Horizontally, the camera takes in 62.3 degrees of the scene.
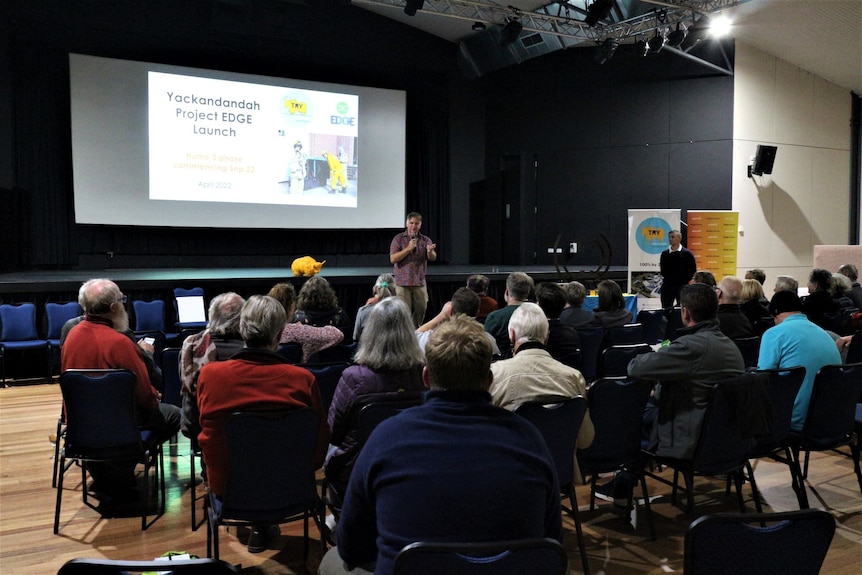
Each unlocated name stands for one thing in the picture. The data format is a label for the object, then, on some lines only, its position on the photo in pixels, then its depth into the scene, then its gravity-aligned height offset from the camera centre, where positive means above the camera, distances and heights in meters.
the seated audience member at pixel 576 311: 5.24 -0.46
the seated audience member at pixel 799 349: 3.69 -0.53
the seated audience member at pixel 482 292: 5.51 -0.33
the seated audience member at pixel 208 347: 3.27 -0.45
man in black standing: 8.48 -0.21
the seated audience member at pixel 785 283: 5.16 -0.25
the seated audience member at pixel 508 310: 4.53 -0.39
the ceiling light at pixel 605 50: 10.38 +2.93
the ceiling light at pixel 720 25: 10.07 +3.19
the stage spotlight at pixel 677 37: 9.64 +2.89
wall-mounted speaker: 11.19 +1.41
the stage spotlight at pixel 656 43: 9.99 +2.90
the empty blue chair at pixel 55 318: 7.07 -0.67
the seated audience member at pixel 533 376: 2.83 -0.51
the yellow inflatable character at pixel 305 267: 7.08 -0.17
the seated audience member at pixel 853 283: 6.22 -0.31
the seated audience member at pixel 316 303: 4.59 -0.35
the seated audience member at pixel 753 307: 5.58 -0.45
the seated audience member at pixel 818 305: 4.44 -0.36
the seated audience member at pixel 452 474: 1.54 -0.49
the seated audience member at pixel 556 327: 4.18 -0.46
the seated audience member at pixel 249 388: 2.66 -0.52
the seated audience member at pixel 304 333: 4.09 -0.49
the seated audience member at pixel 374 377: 2.82 -0.51
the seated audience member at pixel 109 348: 3.52 -0.48
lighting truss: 9.49 +3.29
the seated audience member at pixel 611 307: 5.41 -0.45
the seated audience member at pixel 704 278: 5.76 -0.24
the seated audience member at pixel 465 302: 4.43 -0.33
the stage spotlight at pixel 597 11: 8.91 +3.03
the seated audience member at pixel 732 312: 4.76 -0.43
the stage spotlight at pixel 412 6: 8.66 +2.97
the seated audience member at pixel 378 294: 4.83 -0.33
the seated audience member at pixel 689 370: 3.16 -0.54
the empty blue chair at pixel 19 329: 6.81 -0.76
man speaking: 7.78 -0.12
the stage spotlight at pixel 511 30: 9.70 +3.00
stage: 7.46 -0.37
